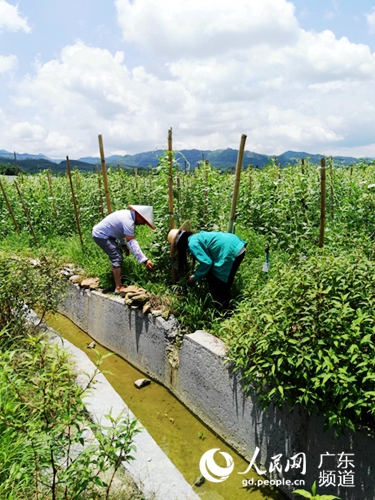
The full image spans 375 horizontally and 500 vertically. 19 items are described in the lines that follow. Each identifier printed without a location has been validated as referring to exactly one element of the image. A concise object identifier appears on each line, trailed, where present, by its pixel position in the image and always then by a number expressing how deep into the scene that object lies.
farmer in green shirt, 4.12
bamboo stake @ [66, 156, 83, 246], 6.92
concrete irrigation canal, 2.64
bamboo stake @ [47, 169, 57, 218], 8.35
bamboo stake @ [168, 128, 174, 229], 4.97
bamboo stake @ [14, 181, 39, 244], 8.04
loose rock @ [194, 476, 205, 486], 3.09
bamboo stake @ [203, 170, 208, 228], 5.91
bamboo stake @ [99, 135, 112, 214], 5.96
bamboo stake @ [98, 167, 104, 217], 7.50
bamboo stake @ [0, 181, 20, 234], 8.50
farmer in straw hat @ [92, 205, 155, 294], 5.04
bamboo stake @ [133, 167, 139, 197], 8.81
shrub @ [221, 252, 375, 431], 2.38
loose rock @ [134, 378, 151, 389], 4.48
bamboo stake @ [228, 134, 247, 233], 4.44
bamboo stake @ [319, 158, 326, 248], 4.01
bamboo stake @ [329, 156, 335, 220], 5.95
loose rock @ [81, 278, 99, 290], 5.71
